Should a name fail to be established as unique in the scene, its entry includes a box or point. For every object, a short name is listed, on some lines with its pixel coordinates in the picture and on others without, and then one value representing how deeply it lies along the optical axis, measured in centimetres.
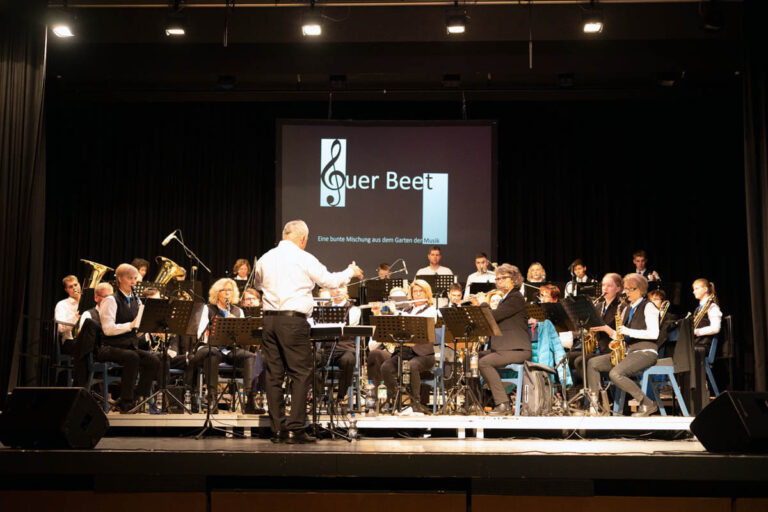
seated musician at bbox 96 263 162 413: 688
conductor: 549
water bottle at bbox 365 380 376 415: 670
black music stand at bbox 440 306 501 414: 639
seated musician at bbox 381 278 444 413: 733
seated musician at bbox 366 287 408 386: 785
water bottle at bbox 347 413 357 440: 554
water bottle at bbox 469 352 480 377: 768
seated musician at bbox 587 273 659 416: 669
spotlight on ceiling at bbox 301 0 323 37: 818
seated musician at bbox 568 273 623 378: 753
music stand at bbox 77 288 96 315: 812
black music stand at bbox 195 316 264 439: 656
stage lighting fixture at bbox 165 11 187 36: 827
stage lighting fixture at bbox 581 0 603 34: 822
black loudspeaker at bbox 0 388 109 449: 452
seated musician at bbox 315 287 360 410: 749
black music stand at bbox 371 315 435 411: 653
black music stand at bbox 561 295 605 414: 647
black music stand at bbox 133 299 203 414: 622
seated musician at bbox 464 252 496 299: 1048
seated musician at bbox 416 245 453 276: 1063
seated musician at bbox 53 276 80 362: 852
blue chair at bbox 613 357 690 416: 679
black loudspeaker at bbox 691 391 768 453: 448
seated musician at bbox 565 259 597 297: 1013
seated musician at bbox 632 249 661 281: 1067
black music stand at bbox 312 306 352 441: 681
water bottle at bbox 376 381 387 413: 761
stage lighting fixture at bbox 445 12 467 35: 830
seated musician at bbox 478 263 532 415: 686
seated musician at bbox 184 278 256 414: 734
